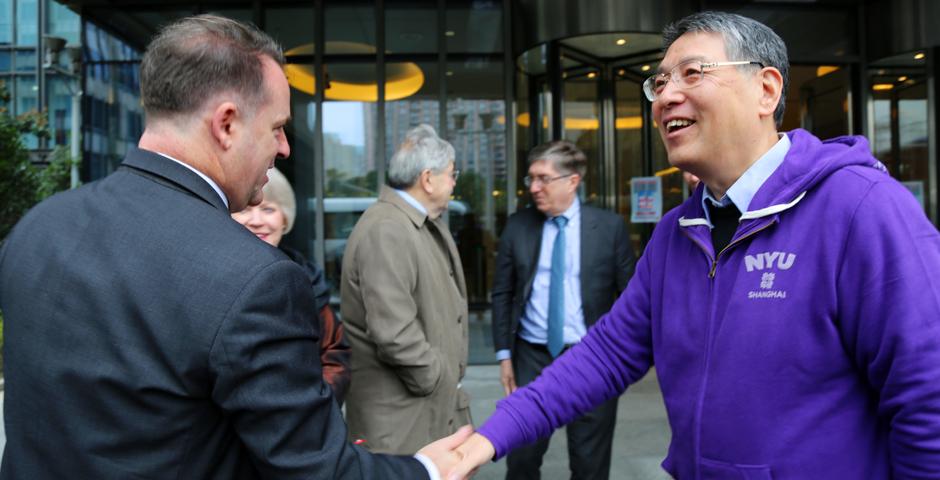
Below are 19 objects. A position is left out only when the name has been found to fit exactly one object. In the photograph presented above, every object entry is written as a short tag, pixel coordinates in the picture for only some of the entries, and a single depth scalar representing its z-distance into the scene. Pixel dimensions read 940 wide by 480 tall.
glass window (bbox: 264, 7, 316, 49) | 8.81
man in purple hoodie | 1.42
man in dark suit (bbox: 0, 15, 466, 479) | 1.25
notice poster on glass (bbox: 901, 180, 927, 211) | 9.17
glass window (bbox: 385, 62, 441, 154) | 8.76
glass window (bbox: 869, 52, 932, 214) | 8.91
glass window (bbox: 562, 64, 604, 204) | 8.41
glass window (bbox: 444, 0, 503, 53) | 8.73
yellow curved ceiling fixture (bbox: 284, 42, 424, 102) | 8.80
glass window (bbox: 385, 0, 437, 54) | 8.78
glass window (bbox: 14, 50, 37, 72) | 14.03
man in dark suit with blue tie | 3.88
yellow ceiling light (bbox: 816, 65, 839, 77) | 9.05
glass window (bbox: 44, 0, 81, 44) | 12.33
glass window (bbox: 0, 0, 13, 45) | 12.39
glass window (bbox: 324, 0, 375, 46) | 8.82
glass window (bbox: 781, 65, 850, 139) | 9.04
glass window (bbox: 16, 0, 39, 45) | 12.61
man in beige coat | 3.12
